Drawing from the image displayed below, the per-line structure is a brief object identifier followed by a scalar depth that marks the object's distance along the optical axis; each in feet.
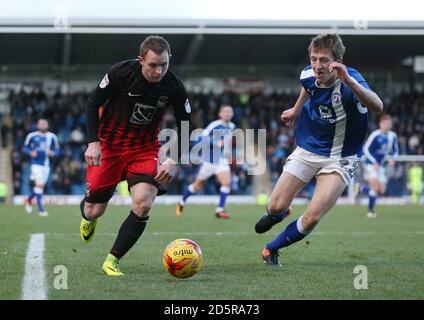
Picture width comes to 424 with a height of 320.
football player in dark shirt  46.55
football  45.42
